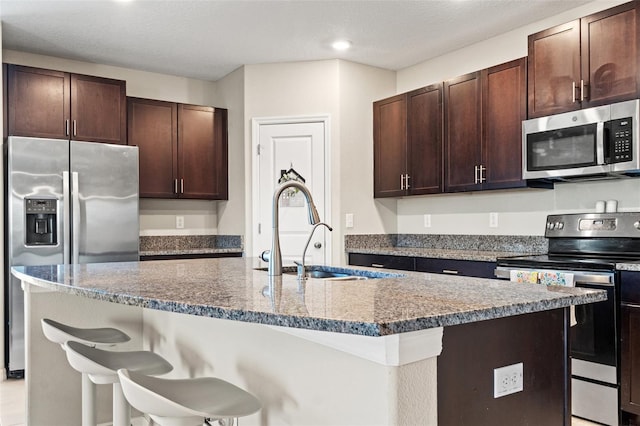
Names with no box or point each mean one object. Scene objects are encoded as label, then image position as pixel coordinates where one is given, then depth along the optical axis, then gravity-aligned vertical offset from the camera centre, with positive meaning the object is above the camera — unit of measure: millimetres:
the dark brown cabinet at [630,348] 2607 -717
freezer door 3633 +46
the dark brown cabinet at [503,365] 1316 -450
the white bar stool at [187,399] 1260 -530
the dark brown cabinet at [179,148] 4598 +607
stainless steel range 2682 -403
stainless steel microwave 2857 +404
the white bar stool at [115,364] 1750 -567
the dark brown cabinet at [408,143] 4180 +584
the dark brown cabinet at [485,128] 3562 +613
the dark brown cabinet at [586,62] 2879 +893
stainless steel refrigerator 3645 +39
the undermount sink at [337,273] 2277 -295
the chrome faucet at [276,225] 2010 -54
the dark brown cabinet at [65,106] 3867 +858
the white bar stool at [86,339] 2020 -547
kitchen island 1118 -326
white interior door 4539 +288
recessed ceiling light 4100 +1361
